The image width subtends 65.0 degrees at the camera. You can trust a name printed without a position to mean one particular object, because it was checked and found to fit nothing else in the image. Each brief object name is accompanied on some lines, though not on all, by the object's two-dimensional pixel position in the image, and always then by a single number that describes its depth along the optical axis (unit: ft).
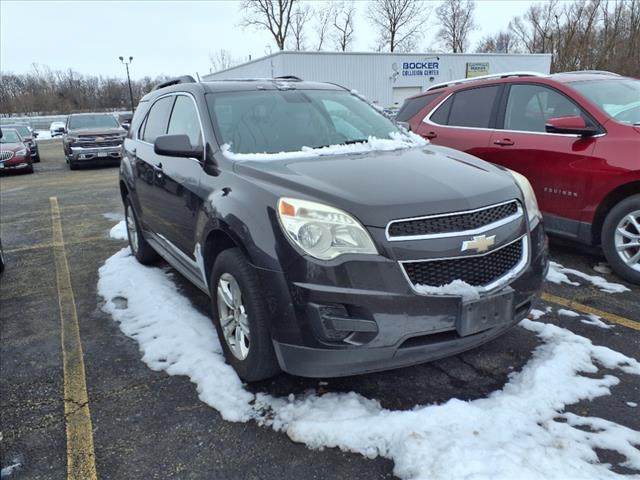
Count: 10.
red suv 13.91
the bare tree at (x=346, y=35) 195.72
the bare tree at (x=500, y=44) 215.72
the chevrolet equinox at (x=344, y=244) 7.78
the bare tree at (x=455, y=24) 212.23
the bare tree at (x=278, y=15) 164.66
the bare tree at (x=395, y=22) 177.99
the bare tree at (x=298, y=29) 171.77
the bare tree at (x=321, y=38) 197.31
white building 82.74
